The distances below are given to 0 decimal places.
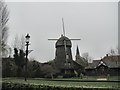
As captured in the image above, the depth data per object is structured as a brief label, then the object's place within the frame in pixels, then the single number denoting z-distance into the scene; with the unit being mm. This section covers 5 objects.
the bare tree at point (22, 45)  58106
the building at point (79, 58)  81969
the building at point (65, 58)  61844
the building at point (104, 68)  61341
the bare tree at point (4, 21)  36125
